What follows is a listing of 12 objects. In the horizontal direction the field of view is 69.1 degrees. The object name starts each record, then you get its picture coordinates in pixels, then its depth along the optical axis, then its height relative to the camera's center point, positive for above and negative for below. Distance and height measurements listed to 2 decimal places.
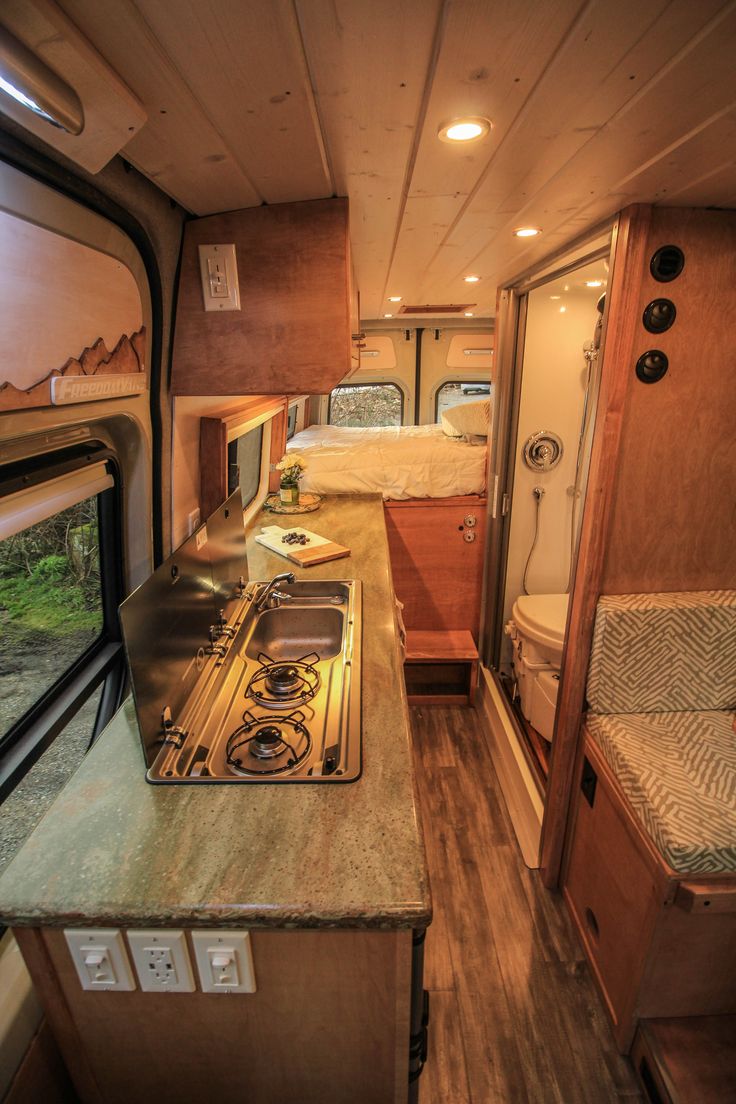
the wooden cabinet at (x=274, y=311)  1.31 +0.15
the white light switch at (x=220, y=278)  1.33 +0.23
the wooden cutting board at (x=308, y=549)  2.45 -0.80
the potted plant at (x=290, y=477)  3.24 -0.62
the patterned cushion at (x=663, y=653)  1.68 -0.89
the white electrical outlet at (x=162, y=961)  0.93 -0.98
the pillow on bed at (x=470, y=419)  3.36 -0.31
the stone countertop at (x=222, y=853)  0.90 -0.86
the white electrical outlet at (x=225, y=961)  0.94 -0.99
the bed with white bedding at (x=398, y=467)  3.27 -0.58
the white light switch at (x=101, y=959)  0.93 -0.97
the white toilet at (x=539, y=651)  2.58 -1.38
